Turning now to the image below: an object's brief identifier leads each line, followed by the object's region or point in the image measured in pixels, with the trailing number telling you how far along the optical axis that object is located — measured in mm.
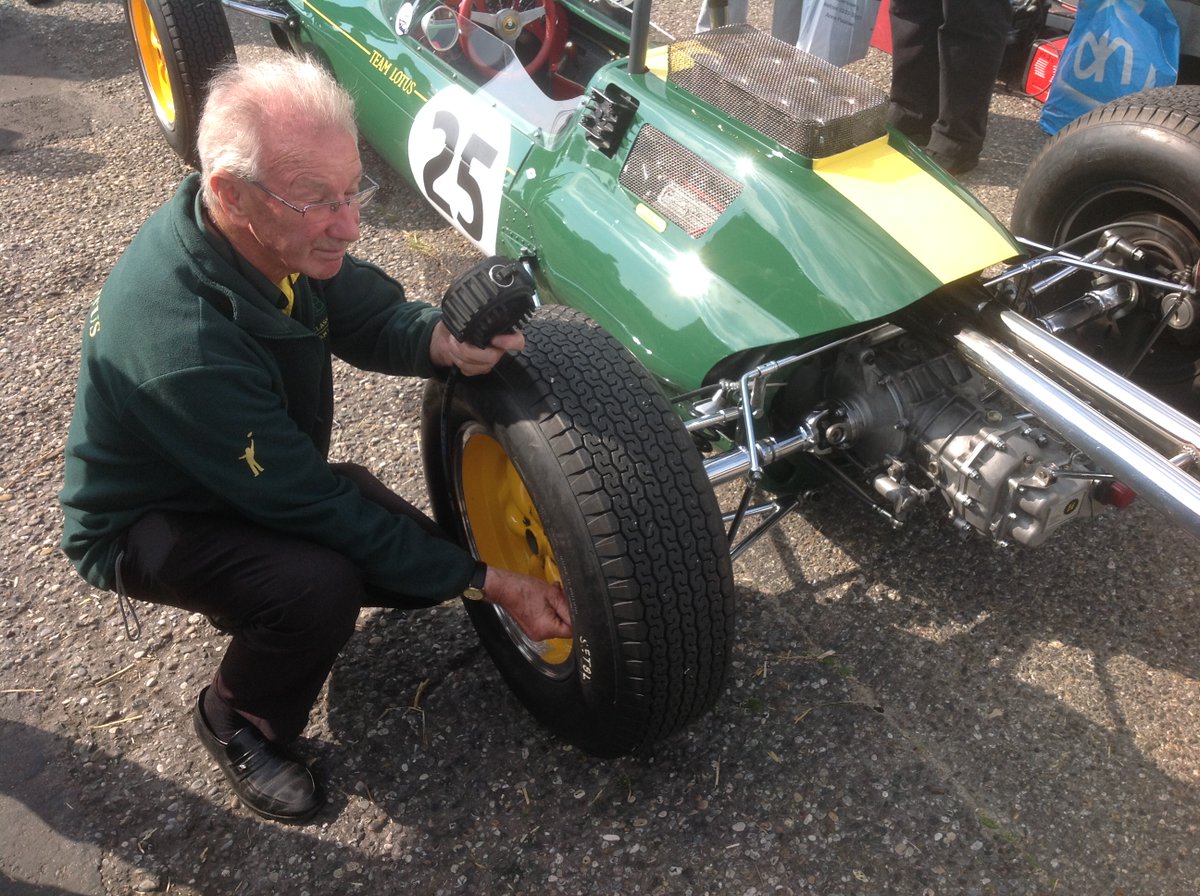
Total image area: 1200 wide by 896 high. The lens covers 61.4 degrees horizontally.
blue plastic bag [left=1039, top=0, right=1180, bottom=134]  4629
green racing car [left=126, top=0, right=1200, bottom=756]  1981
